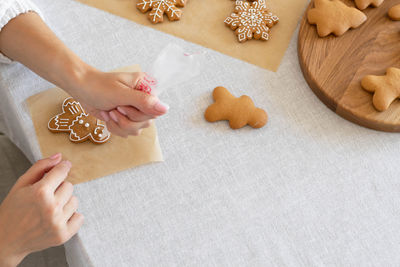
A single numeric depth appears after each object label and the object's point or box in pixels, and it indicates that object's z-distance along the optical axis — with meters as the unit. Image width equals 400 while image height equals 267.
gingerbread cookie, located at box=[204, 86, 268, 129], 0.84
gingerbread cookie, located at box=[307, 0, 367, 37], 0.88
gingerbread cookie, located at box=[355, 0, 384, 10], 0.91
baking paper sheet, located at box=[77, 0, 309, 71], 0.93
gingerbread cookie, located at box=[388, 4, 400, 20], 0.90
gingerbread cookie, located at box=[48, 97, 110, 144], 0.81
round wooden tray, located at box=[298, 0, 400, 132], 0.83
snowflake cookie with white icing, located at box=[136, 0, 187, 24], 0.95
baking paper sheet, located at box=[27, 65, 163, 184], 0.79
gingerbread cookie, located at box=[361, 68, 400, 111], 0.81
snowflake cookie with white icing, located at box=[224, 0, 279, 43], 0.93
